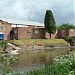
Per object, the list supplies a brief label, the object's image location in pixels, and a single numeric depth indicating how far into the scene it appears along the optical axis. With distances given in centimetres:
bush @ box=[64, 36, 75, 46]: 3351
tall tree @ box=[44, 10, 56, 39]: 3465
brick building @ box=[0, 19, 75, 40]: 3354
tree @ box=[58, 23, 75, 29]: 5824
